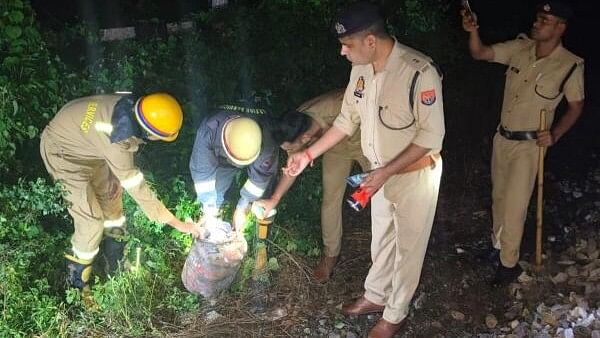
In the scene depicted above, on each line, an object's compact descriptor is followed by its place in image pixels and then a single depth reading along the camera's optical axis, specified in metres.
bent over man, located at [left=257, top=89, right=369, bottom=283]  4.10
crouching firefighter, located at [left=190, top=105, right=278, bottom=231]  3.61
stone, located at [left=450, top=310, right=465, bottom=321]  4.45
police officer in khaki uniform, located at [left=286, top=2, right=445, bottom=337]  3.30
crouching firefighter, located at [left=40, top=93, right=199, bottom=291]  3.66
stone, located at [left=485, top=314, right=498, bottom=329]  4.34
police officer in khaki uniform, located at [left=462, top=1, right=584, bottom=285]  4.22
